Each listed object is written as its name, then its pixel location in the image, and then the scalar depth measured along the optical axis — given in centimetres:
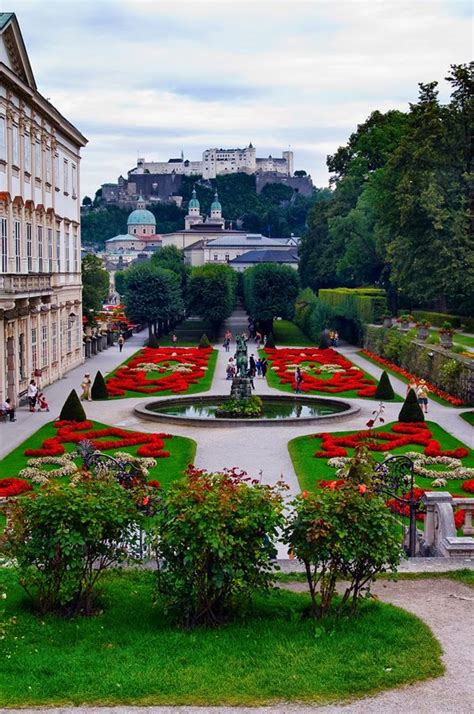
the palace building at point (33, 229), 3450
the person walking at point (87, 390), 3834
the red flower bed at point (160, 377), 4141
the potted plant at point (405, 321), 5662
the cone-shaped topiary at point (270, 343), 6325
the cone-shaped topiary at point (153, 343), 6456
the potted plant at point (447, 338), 4356
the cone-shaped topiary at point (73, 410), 3169
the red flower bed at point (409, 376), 3791
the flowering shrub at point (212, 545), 1169
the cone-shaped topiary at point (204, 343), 6444
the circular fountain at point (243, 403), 3206
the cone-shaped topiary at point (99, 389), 3869
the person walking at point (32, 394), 3516
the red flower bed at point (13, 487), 2117
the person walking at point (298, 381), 4044
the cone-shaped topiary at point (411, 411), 3144
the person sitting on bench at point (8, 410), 3269
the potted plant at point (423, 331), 4938
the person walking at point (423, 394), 3497
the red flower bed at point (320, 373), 4131
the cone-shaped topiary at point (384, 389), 3847
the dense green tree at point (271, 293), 7356
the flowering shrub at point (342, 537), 1191
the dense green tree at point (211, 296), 7519
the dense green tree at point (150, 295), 7431
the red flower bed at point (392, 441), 2611
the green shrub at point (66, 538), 1212
